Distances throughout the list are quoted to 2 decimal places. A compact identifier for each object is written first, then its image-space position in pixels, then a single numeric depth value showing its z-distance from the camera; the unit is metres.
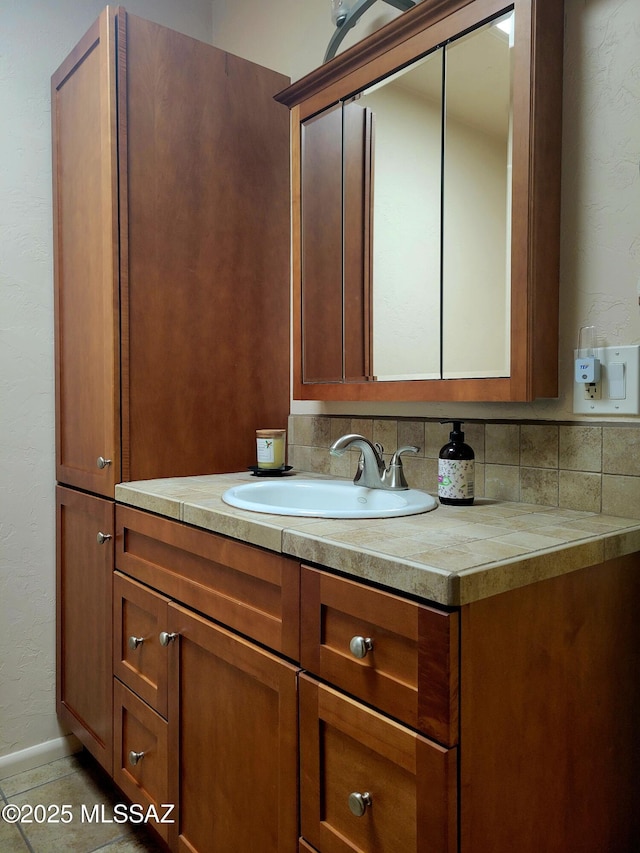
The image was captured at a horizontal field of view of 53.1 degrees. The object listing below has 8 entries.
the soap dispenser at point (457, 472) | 1.26
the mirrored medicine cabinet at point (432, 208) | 1.19
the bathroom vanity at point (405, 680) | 0.79
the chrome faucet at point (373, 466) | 1.38
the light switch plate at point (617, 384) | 1.11
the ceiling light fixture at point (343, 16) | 1.63
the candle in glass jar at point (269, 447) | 1.72
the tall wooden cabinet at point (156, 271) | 1.62
